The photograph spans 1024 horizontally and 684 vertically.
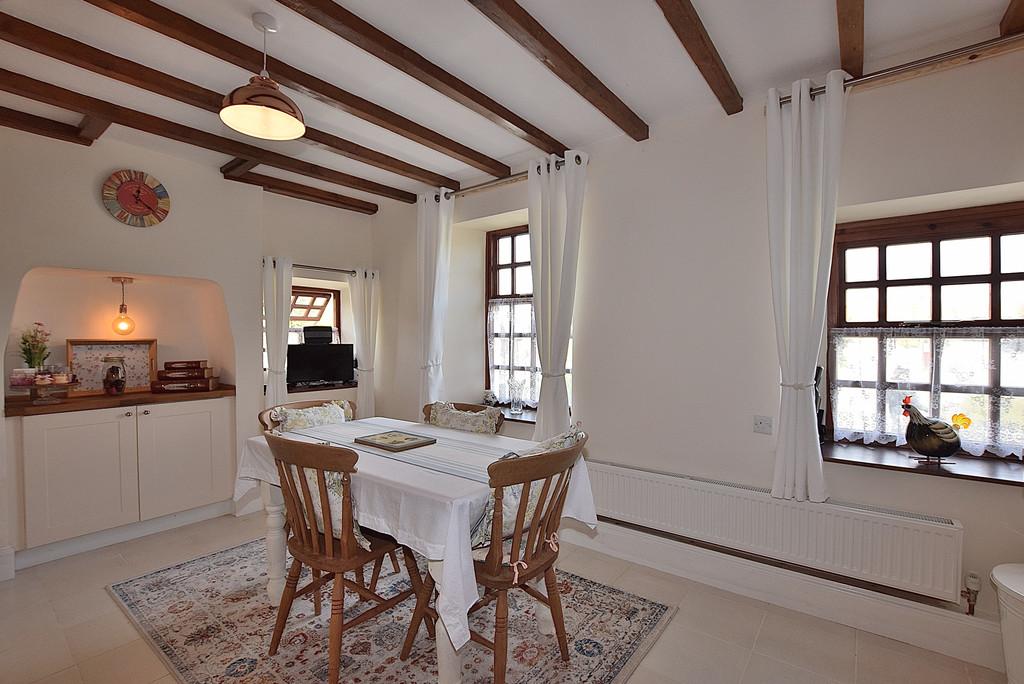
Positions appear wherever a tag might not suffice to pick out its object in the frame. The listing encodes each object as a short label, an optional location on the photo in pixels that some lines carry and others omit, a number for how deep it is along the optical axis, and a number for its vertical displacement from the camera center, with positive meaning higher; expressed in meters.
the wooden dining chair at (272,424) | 2.60 -0.51
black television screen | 4.57 -0.26
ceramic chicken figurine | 2.40 -0.52
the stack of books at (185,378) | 3.81 -0.32
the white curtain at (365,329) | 4.93 +0.07
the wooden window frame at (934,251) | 2.49 +0.45
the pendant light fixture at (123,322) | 3.82 +0.12
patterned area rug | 2.12 -1.42
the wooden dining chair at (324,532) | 1.92 -0.81
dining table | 1.75 -0.67
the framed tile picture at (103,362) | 3.61 -0.18
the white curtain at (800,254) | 2.48 +0.40
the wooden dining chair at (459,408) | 3.12 -0.47
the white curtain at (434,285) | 4.29 +0.44
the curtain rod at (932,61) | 2.11 +1.22
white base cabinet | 3.12 -0.88
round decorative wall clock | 3.34 +0.96
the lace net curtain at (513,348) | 4.23 -0.11
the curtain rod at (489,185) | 3.84 +1.21
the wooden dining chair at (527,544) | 1.81 -0.84
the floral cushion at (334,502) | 2.03 -0.69
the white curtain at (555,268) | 3.38 +0.47
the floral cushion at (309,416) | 2.93 -0.50
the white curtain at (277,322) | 4.29 +0.13
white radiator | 2.25 -1.02
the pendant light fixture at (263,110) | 1.93 +0.92
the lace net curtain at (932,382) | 2.46 -0.27
